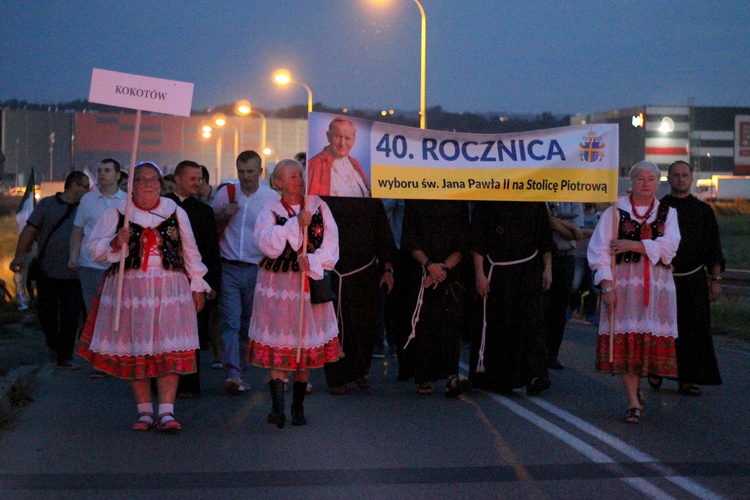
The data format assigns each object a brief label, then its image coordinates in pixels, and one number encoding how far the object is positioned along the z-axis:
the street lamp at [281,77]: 34.97
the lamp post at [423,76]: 23.83
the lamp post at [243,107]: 37.26
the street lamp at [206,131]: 49.36
